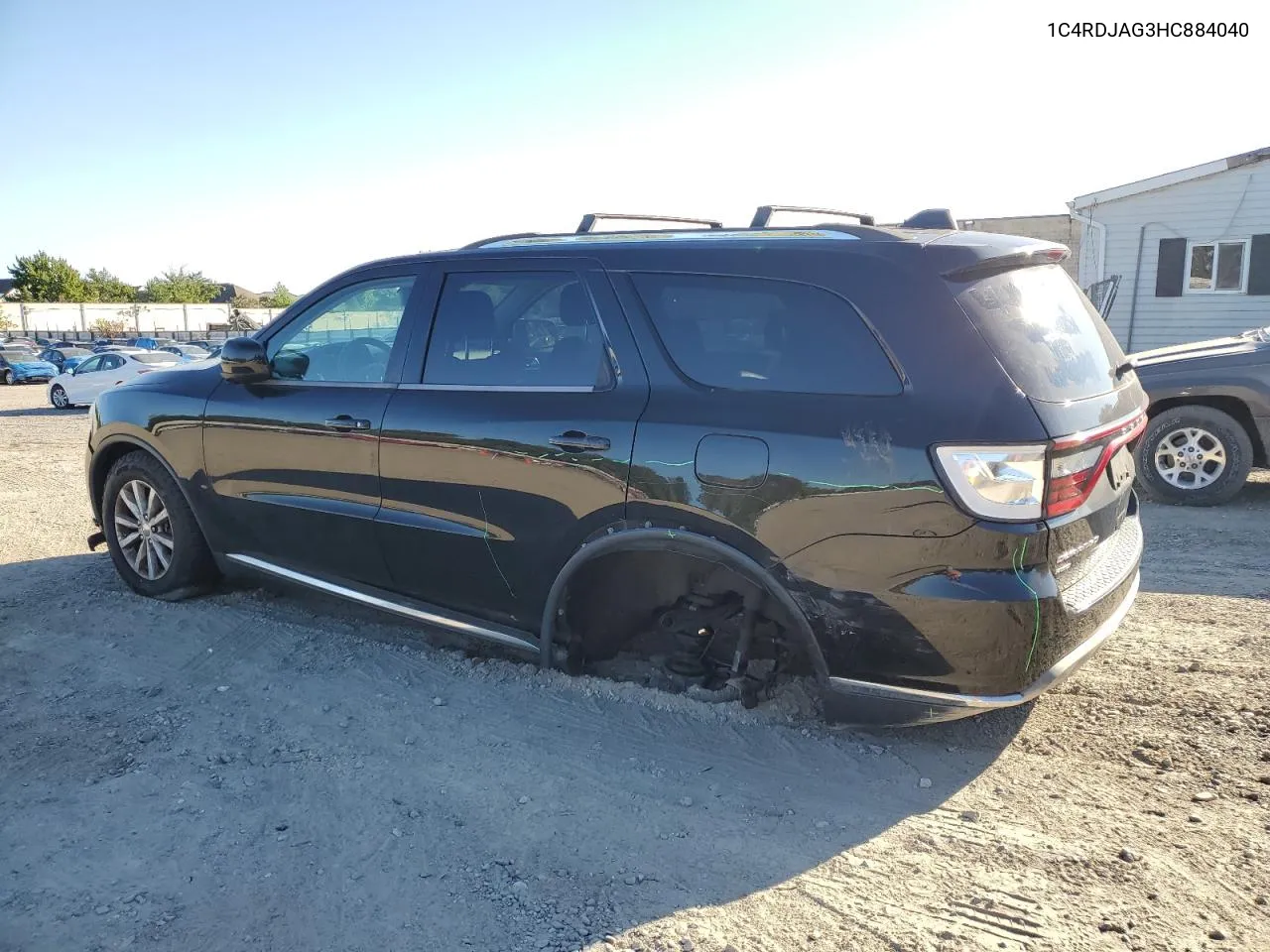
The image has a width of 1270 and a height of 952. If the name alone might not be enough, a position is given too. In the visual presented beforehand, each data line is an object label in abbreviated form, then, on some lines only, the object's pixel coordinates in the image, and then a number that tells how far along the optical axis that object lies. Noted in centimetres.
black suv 276
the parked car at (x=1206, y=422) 670
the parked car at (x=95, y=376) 2055
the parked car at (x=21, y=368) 3238
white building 1448
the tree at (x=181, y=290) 9750
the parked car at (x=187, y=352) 2615
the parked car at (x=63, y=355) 3322
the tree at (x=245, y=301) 8811
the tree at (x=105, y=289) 8644
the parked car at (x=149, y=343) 3554
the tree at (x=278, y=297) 9206
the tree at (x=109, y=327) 6186
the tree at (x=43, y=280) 8081
